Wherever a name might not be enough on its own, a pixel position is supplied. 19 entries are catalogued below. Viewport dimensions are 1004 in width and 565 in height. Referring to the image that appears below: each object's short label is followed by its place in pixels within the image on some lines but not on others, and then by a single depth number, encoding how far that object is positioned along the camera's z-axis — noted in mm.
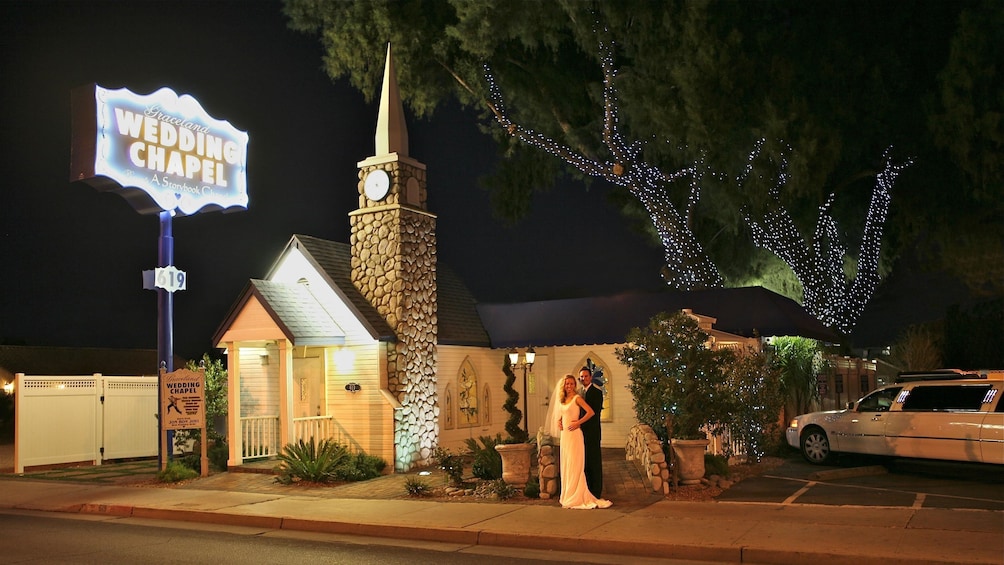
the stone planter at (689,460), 13922
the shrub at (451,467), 14789
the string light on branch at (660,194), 31781
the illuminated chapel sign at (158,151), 17031
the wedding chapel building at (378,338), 18016
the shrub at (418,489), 14484
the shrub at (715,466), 15023
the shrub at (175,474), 17047
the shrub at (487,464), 15289
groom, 13141
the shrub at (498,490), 13844
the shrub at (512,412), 15595
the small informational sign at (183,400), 17547
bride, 12859
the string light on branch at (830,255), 31469
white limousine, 14633
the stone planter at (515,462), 14164
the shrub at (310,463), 16234
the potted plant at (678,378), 14805
